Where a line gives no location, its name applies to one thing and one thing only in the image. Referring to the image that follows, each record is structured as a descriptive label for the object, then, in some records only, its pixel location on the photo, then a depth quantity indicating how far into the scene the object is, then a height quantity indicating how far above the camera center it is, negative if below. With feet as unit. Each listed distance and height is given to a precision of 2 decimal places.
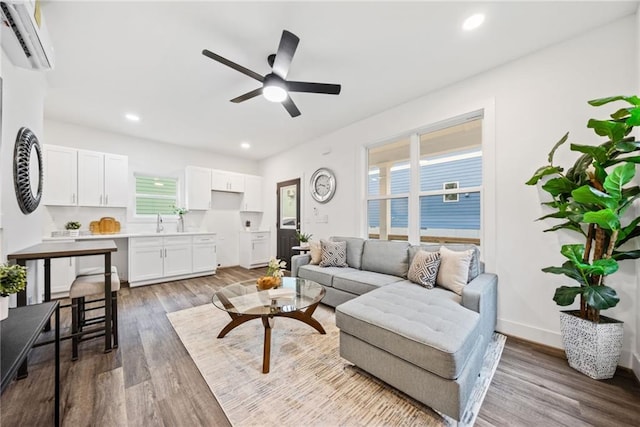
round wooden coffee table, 6.40 -2.69
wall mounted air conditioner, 4.76 +4.03
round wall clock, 14.30 +1.88
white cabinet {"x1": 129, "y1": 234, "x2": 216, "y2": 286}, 13.48 -2.61
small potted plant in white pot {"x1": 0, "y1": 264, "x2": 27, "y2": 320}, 3.23 -0.92
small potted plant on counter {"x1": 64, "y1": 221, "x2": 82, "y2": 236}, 12.54 -0.66
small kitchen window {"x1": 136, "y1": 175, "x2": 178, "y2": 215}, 15.64 +1.41
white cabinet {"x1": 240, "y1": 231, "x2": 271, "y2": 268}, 18.39 -2.68
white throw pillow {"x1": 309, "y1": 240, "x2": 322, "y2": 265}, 11.68 -1.91
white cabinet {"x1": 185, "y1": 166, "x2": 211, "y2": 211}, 16.44 +1.94
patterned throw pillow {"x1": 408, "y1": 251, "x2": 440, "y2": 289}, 8.20 -1.94
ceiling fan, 6.20 +4.10
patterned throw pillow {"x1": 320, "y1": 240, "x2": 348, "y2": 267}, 11.29 -1.90
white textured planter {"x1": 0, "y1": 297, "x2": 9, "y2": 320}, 3.32 -1.32
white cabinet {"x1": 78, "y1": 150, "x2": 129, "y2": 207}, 12.79 +2.07
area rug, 4.70 -3.99
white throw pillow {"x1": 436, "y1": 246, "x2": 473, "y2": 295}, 7.66 -1.85
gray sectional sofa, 4.44 -2.60
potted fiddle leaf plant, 5.30 -0.46
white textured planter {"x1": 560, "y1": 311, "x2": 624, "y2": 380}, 5.67 -3.22
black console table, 2.67 -1.65
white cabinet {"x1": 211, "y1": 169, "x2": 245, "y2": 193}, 17.69 +2.61
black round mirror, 6.63 +1.36
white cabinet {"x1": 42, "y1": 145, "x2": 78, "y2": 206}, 11.84 +2.04
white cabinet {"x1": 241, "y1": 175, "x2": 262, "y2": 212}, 19.44 +1.73
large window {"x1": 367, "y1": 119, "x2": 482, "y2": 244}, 9.51 +1.26
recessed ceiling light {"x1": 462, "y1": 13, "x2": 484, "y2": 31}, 6.32 +5.26
